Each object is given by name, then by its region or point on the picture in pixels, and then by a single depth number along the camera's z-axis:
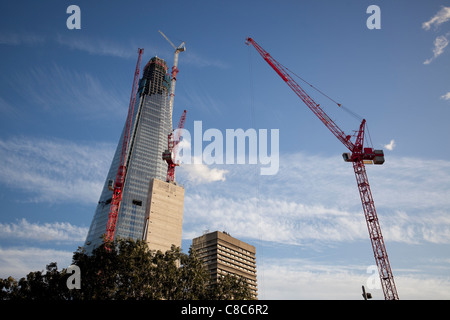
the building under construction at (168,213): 137.50
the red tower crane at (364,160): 85.69
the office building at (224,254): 175.07
